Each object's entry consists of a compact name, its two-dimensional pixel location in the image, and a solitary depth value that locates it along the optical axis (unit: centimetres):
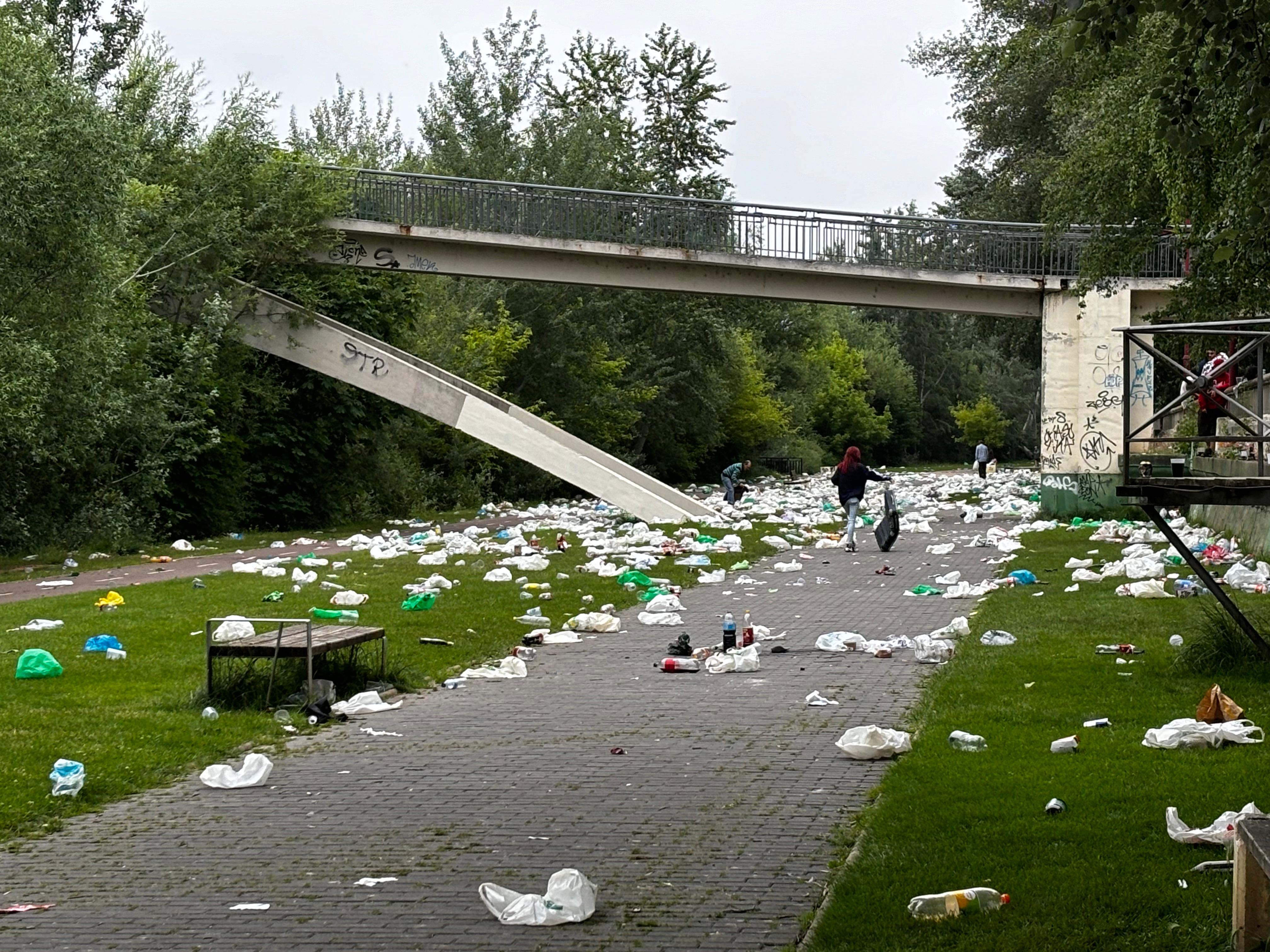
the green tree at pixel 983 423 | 10438
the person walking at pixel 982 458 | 6194
